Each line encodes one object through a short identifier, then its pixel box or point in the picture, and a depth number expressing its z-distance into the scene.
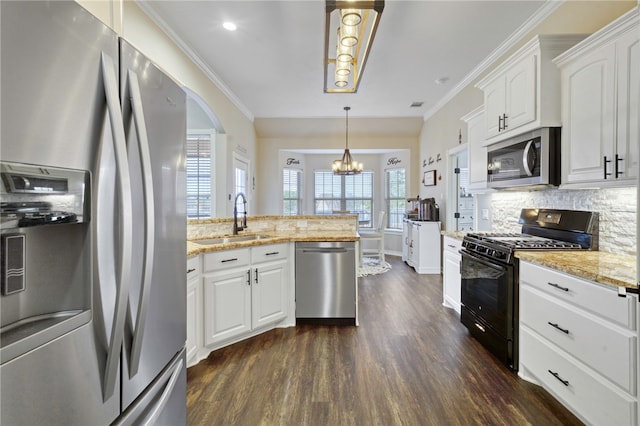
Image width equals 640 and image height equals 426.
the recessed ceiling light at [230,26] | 2.87
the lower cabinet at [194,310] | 2.08
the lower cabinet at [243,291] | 2.36
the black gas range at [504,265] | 2.15
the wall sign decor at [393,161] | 6.97
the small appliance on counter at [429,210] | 5.25
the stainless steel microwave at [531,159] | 2.21
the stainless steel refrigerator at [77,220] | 0.57
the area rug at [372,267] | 5.29
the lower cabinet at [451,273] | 3.15
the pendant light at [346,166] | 5.69
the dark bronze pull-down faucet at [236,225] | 3.12
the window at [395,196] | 7.07
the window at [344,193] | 7.83
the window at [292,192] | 7.25
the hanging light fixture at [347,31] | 1.84
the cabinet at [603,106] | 1.67
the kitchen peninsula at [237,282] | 2.25
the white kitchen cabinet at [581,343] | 1.36
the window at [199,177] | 4.76
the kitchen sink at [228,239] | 2.86
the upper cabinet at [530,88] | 2.21
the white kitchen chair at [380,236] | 5.89
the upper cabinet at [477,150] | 3.17
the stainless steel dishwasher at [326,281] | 2.95
